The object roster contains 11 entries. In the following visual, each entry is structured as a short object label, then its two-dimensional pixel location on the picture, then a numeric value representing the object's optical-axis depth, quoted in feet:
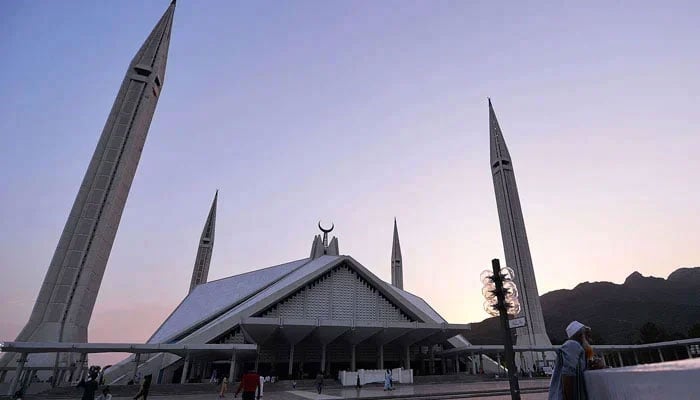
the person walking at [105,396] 32.70
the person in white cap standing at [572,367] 7.56
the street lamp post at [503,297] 17.48
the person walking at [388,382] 54.19
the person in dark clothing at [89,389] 24.64
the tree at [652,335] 146.30
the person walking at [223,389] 49.24
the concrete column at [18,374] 51.83
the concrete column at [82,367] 68.51
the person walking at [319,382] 53.16
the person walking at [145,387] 36.61
